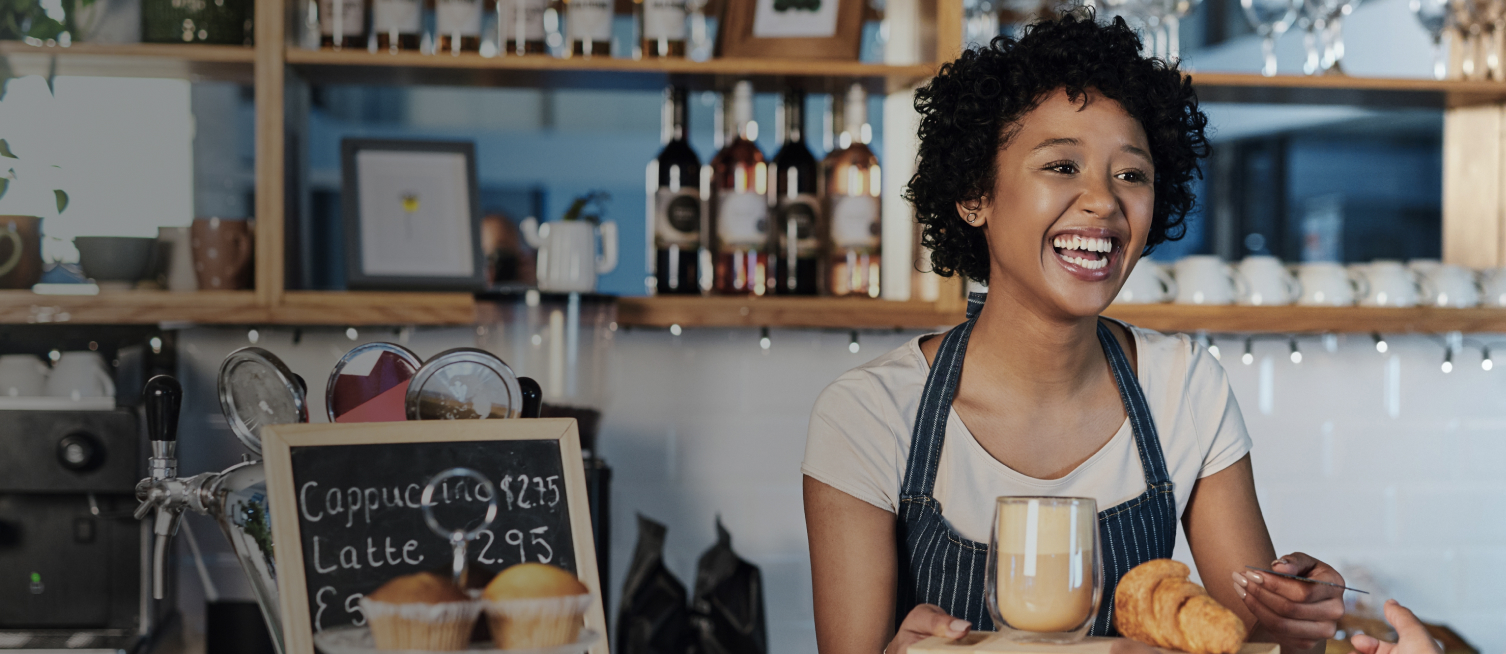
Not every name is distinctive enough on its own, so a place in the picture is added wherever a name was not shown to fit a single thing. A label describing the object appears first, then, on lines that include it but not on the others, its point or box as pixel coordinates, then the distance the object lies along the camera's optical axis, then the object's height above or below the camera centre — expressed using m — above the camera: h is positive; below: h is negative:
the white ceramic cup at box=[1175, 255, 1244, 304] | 2.02 +0.06
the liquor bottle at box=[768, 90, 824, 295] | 1.98 +0.17
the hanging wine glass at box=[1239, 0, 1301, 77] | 2.06 +0.54
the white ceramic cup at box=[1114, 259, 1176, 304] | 2.00 +0.05
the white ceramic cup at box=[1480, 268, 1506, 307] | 2.08 +0.05
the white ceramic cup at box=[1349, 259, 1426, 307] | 2.05 +0.05
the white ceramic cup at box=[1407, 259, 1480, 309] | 2.05 +0.05
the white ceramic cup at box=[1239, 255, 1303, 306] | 2.04 +0.05
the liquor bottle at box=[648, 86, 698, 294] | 1.95 +0.18
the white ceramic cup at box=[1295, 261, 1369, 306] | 2.04 +0.05
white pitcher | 1.83 +0.10
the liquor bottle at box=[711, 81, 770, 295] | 1.94 +0.18
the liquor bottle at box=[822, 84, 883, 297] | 1.95 +0.19
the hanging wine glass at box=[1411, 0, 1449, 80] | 2.07 +0.55
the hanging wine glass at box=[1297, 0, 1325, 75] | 2.05 +0.52
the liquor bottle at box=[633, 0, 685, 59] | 1.92 +0.49
